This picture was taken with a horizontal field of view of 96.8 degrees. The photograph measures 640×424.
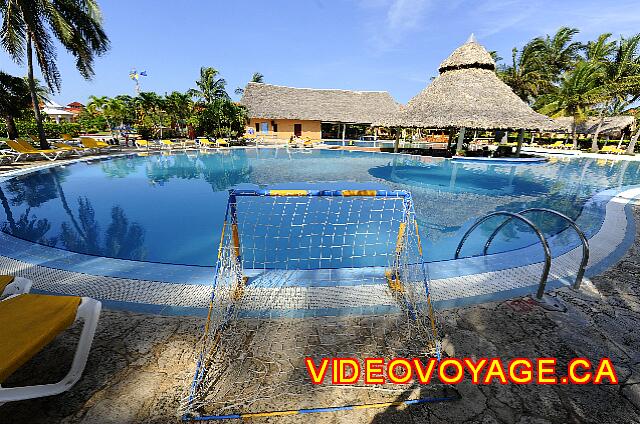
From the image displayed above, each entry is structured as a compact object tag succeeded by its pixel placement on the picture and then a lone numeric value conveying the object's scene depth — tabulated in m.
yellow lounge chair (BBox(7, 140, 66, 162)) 13.84
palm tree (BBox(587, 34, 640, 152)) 23.61
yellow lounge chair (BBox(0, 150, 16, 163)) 14.24
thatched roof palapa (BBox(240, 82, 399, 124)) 31.05
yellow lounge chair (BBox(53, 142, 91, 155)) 16.91
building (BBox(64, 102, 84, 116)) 52.69
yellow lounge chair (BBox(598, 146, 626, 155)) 26.24
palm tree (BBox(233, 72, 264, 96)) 46.38
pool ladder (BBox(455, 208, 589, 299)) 3.32
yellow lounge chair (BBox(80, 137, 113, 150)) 18.28
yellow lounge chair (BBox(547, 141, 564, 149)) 31.89
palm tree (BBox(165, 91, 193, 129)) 28.61
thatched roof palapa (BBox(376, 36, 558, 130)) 18.70
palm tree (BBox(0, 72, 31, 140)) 17.98
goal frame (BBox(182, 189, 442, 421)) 2.15
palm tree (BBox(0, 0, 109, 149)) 13.87
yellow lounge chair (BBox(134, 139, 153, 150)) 21.36
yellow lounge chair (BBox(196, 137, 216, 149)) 23.45
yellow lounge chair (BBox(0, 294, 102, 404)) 1.82
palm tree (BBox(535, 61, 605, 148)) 26.30
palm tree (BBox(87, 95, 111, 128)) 32.44
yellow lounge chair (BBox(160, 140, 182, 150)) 22.38
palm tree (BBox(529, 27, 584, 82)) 33.09
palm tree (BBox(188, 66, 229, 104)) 29.56
